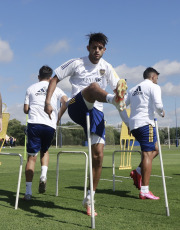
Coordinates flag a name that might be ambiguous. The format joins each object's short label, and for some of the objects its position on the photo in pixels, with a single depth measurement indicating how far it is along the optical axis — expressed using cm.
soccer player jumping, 405
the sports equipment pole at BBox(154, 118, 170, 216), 384
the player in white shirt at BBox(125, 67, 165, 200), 529
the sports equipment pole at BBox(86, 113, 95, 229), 324
